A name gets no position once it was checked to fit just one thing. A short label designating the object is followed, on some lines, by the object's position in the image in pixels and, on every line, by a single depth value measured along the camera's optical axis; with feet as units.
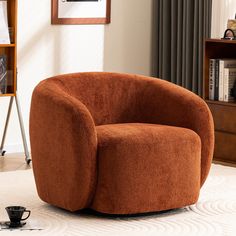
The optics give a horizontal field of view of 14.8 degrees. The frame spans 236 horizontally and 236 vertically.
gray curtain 24.80
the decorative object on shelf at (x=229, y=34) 22.05
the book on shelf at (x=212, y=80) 22.46
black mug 14.08
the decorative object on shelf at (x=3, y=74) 20.98
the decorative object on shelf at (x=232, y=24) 22.02
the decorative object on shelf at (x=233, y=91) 22.02
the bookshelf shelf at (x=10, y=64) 20.95
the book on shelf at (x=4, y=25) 20.77
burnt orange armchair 14.77
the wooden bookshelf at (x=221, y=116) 21.76
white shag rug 14.19
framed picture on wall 23.65
